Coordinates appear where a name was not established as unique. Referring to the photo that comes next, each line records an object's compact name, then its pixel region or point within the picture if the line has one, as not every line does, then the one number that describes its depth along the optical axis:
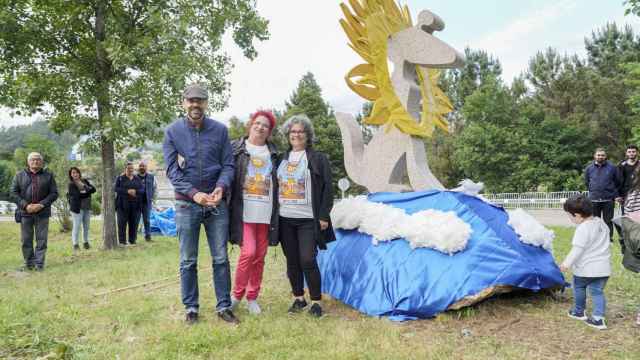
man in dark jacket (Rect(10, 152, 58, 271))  6.52
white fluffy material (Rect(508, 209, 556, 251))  3.98
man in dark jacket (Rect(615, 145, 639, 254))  7.22
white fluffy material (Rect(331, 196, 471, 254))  3.79
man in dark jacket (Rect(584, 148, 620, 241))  7.39
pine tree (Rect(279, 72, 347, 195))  27.69
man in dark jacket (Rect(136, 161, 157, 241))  9.56
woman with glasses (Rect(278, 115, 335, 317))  3.90
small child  3.42
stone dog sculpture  5.56
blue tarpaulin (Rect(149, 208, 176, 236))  11.71
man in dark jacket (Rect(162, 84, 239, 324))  3.62
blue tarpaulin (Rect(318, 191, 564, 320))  3.63
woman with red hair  3.85
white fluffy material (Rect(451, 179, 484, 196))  4.35
